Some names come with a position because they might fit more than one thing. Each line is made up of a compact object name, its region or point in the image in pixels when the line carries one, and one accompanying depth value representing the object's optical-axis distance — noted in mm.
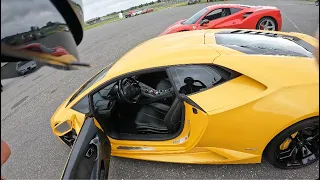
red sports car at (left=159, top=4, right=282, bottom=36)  4947
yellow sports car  1544
